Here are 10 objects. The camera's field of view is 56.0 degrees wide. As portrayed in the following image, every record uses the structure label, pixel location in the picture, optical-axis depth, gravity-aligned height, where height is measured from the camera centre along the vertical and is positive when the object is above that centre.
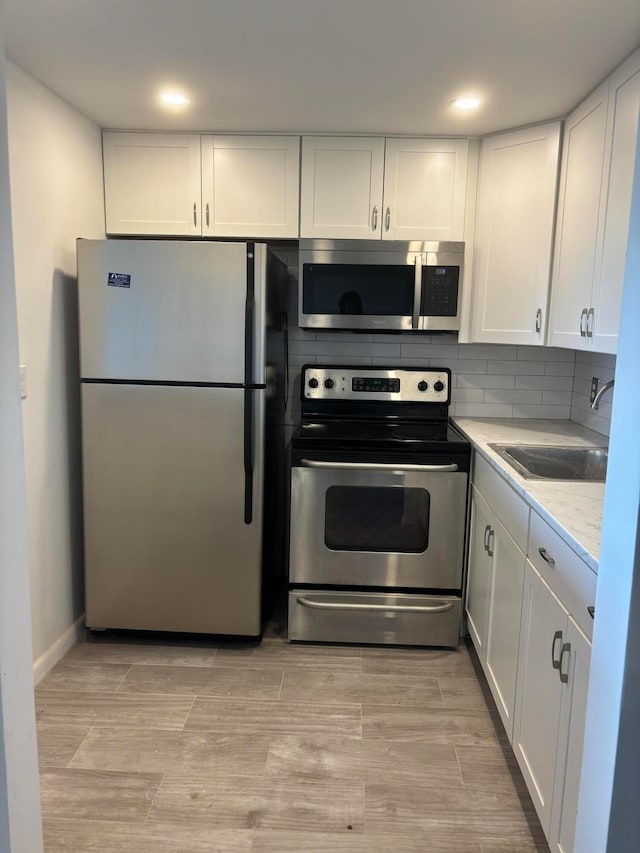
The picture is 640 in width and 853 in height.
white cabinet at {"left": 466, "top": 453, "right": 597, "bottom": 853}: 1.36 -0.82
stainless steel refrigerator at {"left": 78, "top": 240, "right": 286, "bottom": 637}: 2.40 -0.39
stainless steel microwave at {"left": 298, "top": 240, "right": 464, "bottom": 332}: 2.74 +0.25
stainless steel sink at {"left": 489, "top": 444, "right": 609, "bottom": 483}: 2.41 -0.46
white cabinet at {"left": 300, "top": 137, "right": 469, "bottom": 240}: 2.72 +0.68
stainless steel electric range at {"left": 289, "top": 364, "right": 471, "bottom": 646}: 2.56 -0.85
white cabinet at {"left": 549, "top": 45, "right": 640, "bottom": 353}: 1.91 +0.47
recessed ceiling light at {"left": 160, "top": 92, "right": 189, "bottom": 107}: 2.30 +0.90
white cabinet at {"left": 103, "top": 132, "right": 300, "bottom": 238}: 2.73 +0.68
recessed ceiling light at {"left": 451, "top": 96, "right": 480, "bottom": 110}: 2.29 +0.91
